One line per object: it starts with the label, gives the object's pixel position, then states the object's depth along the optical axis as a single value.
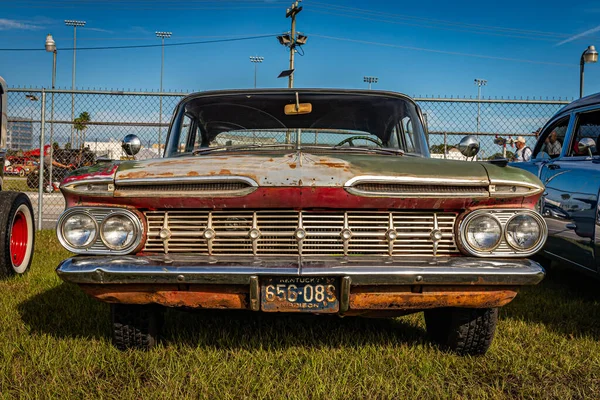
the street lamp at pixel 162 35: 47.00
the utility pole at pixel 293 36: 22.18
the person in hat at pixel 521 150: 8.35
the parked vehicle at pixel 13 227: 4.60
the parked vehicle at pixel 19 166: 9.80
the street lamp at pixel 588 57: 11.95
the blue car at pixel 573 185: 3.71
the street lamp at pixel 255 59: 37.94
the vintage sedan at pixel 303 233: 2.46
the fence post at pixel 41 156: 7.64
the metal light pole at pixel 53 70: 7.79
